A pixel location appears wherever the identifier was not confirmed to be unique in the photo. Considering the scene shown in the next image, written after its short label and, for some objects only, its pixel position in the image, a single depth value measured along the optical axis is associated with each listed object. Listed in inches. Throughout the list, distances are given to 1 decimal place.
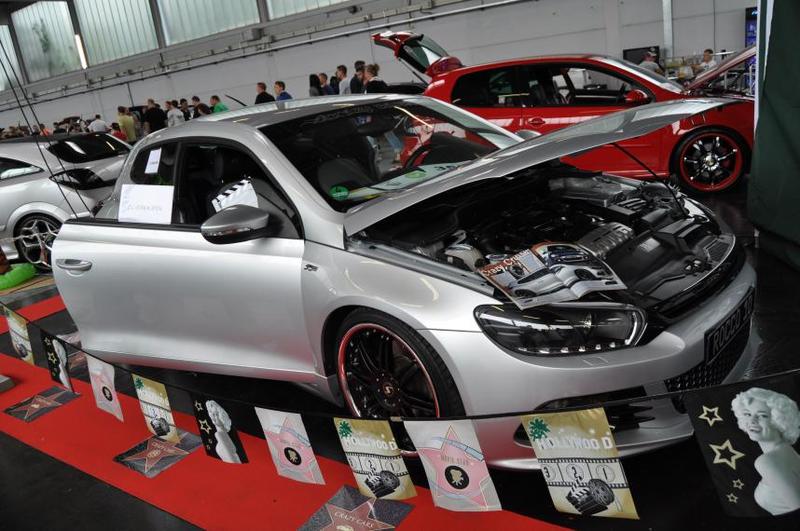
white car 256.8
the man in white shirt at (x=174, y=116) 591.8
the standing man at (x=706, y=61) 466.7
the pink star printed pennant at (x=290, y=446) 84.7
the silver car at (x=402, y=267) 82.6
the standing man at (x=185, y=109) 633.0
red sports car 236.5
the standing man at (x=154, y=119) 569.6
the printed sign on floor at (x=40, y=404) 141.3
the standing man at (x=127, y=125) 584.1
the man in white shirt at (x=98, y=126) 581.9
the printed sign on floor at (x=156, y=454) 112.7
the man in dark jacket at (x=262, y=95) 454.5
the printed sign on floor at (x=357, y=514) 88.8
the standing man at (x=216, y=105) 541.0
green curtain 151.5
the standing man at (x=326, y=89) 498.9
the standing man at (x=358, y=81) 404.4
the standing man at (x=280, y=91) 479.0
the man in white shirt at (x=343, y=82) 453.1
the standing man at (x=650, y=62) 446.0
